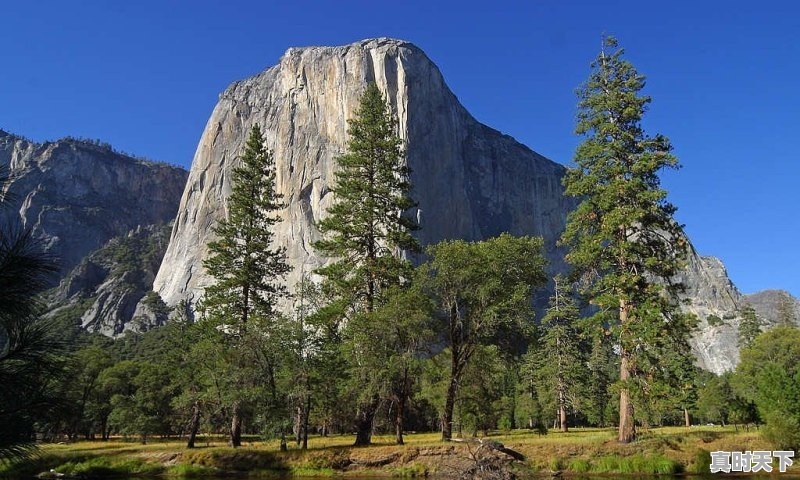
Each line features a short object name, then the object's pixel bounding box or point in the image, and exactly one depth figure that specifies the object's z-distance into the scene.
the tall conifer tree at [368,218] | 27.92
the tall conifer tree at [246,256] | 30.97
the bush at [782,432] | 19.55
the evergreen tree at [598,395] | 58.50
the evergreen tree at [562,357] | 49.62
